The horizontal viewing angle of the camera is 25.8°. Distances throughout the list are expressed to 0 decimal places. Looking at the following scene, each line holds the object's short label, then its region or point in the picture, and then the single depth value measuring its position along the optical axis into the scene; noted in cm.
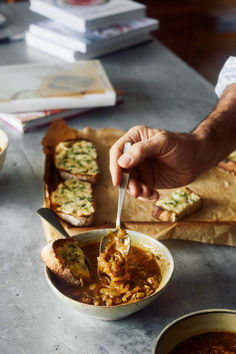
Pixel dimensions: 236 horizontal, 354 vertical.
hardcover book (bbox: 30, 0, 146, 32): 263
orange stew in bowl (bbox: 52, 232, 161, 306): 119
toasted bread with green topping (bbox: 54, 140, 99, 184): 181
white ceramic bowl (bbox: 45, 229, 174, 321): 113
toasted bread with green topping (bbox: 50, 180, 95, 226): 154
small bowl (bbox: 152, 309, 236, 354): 97
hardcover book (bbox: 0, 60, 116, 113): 212
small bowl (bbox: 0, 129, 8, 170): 167
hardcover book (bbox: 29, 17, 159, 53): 264
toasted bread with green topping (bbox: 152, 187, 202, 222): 157
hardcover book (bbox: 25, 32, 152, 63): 267
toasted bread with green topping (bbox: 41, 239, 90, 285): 120
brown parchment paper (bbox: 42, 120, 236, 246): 149
